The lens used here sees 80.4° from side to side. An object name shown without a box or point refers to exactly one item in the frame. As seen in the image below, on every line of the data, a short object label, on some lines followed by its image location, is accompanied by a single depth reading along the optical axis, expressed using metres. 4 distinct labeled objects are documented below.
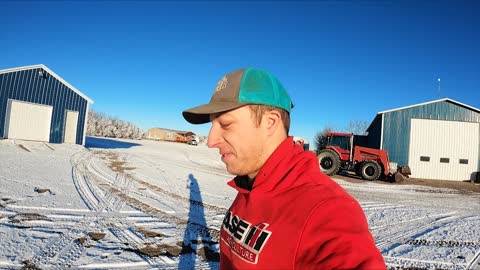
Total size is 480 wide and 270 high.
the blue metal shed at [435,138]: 19.77
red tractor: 15.49
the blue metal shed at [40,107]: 15.55
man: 0.92
